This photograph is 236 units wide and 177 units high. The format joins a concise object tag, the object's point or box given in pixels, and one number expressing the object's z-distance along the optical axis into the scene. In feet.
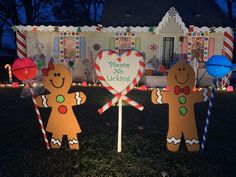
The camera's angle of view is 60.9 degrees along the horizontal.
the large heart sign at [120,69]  11.20
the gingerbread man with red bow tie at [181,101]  11.61
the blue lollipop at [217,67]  11.70
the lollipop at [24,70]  12.31
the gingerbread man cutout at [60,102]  11.54
